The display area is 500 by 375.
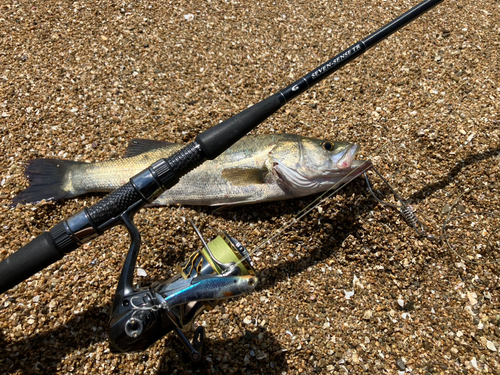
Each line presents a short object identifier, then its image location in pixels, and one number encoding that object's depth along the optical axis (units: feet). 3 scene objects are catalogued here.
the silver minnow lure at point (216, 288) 1.24
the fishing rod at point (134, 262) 1.26
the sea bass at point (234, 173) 2.03
